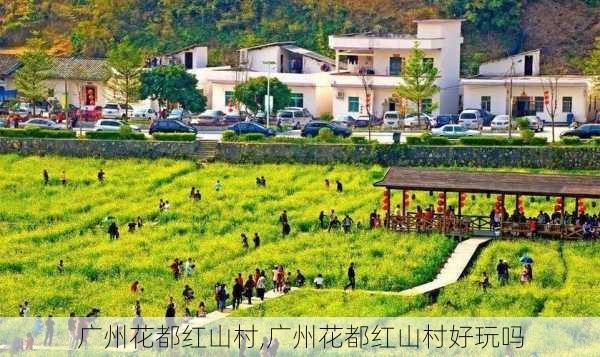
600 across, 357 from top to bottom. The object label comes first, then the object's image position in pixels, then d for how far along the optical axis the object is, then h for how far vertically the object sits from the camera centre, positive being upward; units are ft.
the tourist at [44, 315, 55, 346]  167.43 -32.17
